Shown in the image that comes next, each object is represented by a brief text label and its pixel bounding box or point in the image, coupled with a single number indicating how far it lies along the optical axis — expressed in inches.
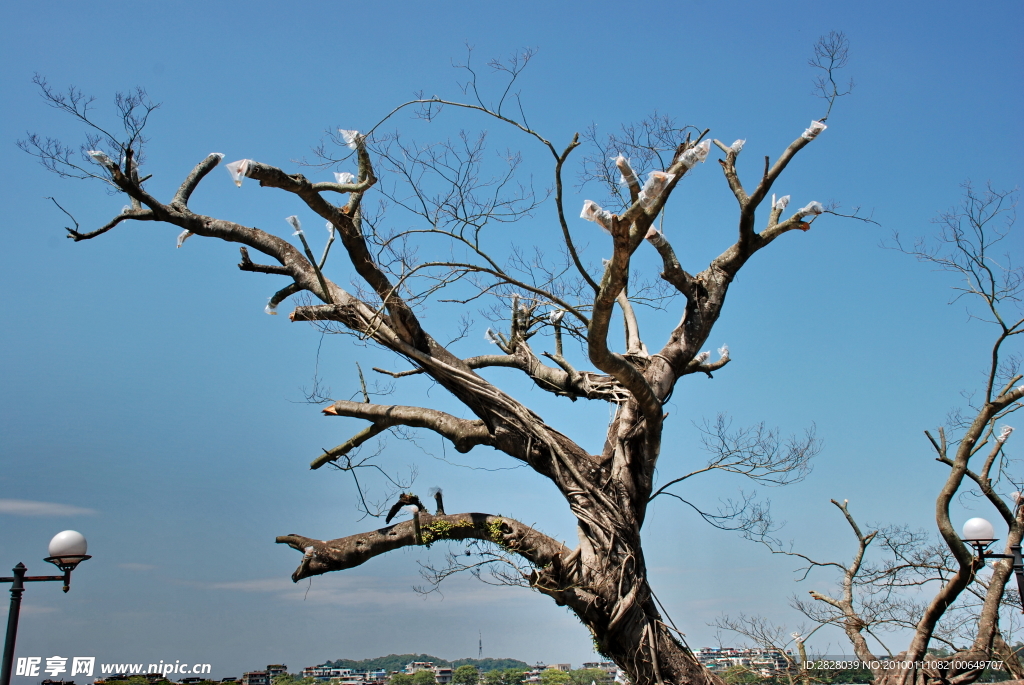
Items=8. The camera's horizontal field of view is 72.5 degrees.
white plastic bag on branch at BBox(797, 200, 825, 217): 241.8
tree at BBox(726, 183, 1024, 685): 214.1
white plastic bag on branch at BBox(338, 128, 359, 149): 194.4
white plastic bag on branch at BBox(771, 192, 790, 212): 251.4
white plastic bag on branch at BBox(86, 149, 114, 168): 193.6
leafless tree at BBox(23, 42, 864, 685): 197.9
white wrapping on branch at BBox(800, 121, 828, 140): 223.3
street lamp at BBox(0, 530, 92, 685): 190.5
